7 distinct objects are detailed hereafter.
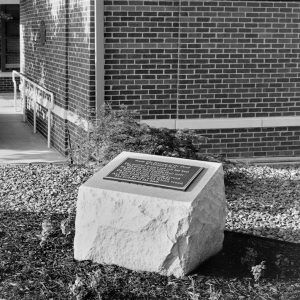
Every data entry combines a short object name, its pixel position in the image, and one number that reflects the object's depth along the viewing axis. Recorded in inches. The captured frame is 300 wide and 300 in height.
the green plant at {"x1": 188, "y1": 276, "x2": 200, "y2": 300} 194.7
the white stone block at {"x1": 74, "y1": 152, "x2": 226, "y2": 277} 211.9
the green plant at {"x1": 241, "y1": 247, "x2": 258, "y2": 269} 228.7
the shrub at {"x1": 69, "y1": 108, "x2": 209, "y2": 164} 325.1
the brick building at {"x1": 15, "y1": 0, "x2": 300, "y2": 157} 392.2
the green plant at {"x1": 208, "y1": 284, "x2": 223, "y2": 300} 189.9
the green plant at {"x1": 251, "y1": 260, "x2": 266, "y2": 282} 210.2
